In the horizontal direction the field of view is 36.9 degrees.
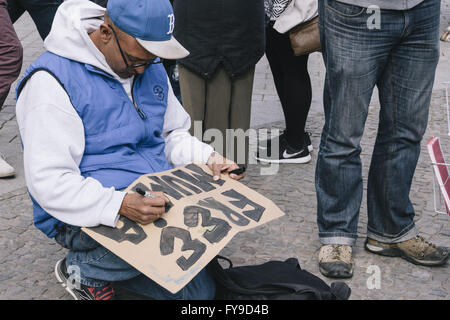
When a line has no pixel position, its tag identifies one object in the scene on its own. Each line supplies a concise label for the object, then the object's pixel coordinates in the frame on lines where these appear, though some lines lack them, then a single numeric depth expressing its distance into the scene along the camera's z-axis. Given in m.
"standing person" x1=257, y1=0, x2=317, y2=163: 4.00
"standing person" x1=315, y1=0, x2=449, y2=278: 2.94
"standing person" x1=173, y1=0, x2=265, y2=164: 3.62
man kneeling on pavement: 2.46
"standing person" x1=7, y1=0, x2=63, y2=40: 4.62
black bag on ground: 2.58
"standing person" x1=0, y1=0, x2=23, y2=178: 4.25
